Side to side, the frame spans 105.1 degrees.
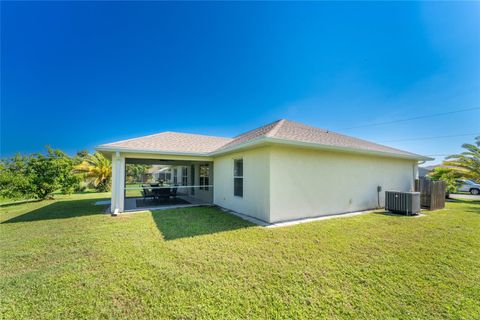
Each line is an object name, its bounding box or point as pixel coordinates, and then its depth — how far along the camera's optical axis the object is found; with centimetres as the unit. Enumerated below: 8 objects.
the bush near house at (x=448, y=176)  1409
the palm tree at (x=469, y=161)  1343
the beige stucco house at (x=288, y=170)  661
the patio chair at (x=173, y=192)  1302
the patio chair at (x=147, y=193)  1285
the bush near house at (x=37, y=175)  1116
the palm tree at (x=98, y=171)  1880
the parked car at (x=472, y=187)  1922
